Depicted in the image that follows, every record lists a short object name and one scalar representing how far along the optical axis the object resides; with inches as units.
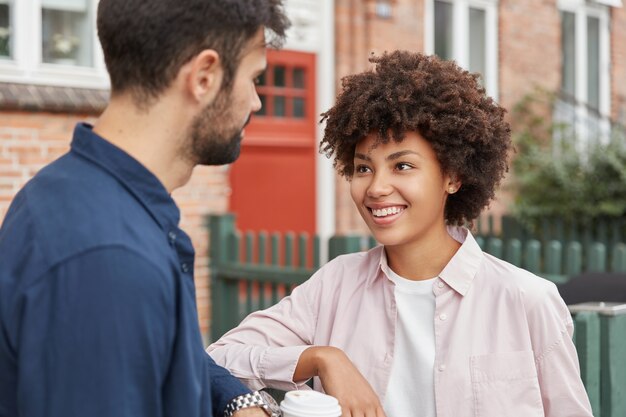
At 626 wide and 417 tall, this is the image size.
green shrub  383.9
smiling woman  77.5
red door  321.4
